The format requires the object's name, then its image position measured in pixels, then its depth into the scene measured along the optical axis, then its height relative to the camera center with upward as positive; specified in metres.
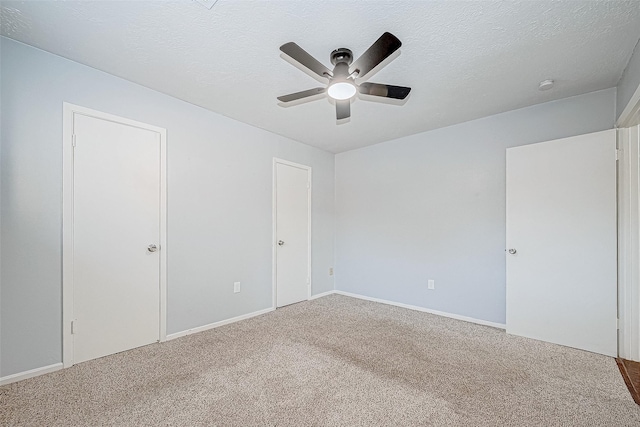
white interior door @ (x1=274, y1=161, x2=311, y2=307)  4.00 -0.28
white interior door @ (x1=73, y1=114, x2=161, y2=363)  2.33 -0.22
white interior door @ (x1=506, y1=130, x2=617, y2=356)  2.56 -0.28
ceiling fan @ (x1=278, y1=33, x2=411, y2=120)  1.66 +0.95
